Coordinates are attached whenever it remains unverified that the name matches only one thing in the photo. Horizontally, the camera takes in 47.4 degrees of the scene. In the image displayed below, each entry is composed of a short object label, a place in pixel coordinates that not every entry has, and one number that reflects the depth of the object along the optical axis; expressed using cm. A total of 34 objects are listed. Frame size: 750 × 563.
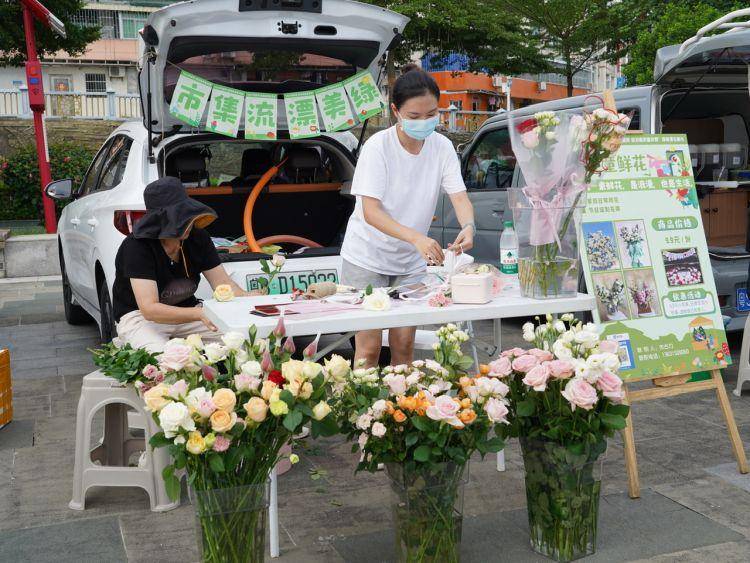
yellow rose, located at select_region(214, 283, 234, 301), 352
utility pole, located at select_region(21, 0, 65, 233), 1263
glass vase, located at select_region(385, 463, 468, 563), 274
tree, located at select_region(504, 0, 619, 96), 2722
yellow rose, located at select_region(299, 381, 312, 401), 254
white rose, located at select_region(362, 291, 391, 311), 314
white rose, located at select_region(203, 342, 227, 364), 262
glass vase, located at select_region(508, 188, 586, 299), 331
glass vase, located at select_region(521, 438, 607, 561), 292
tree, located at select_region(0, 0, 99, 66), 2111
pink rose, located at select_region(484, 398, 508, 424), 271
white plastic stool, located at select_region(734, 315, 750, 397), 509
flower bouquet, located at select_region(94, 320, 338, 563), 246
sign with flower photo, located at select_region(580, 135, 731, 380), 367
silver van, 510
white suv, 470
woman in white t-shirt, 363
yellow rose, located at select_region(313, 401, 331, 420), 254
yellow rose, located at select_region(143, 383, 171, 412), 253
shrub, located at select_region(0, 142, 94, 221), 1666
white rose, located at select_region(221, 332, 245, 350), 262
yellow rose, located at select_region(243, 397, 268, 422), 248
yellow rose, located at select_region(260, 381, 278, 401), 252
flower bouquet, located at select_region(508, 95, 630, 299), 321
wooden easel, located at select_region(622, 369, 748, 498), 372
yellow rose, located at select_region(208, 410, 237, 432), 244
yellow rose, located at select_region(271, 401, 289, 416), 248
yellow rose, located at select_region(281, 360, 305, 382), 255
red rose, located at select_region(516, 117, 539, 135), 330
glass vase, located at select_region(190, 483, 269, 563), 257
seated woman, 377
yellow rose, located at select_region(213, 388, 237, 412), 245
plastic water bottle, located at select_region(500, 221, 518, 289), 368
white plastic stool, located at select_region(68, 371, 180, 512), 352
